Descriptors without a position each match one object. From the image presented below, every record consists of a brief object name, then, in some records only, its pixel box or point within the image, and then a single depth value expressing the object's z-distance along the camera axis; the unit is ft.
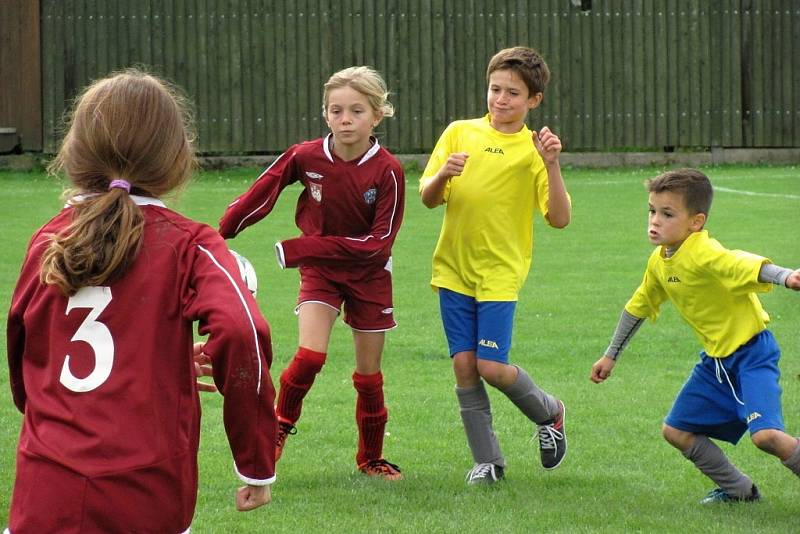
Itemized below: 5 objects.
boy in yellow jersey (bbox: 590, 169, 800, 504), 33.58
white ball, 20.13
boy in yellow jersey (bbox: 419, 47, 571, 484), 37.96
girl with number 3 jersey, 18.49
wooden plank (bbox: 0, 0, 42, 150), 131.03
